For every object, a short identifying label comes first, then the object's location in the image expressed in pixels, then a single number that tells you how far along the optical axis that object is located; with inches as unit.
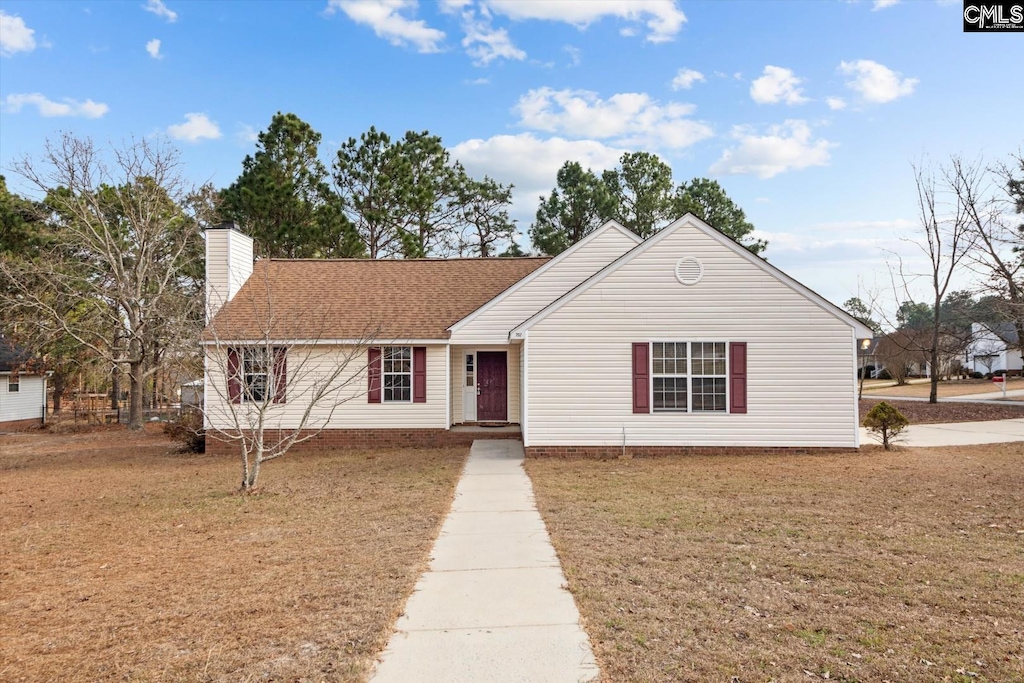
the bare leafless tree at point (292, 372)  590.2
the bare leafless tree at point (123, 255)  804.6
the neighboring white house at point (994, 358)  1891.0
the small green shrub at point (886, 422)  551.8
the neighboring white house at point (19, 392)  944.3
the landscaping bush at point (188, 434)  611.2
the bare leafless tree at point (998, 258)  1010.7
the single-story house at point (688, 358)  510.3
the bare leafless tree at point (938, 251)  1096.2
